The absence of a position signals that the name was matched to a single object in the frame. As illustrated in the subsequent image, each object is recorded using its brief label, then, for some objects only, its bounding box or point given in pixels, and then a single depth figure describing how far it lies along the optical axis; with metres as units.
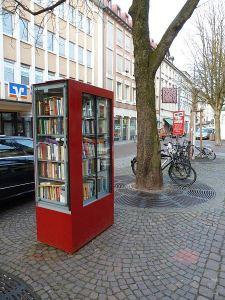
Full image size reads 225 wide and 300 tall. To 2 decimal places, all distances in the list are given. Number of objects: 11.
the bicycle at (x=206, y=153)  14.50
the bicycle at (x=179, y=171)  8.02
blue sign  17.78
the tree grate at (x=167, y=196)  5.94
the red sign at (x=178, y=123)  12.21
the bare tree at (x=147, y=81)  6.73
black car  5.41
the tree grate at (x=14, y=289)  2.85
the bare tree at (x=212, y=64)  19.78
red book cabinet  3.69
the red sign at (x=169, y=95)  15.33
